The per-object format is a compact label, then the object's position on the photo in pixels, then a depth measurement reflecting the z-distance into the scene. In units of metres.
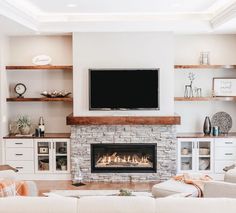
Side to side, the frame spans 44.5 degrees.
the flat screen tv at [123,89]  5.01
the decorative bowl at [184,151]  5.15
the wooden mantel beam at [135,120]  4.95
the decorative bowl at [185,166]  5.19
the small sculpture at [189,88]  5.37
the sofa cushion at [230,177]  3.26
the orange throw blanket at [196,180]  3.67
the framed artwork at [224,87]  5.28
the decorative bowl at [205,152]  5.15
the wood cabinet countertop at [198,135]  5.12
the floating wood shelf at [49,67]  5.20
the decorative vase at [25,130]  5.26
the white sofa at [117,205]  2.14
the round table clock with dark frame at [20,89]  5.40
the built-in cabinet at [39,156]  5.15
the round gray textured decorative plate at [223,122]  5.39
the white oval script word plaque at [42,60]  5.29
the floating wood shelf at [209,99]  5.15
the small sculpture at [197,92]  5.39
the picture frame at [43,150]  5.17
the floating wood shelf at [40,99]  5.20
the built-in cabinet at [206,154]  5.11
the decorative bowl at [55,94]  5.26
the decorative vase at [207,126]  5.22
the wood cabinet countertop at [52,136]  5.15
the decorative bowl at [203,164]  5.16
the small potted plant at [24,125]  5.27
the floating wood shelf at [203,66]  5.15
